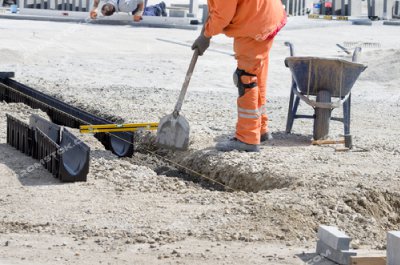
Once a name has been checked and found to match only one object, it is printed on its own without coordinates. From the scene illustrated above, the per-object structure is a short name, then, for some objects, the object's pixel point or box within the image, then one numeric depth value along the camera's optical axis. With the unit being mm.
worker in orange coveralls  13618
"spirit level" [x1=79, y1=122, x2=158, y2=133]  14305
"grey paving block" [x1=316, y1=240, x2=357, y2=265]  8823
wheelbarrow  14783
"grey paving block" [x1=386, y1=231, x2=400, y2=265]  8468
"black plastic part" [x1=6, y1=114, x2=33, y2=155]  13674
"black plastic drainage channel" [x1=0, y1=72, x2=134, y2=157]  14716
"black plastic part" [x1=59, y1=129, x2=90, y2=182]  11993
